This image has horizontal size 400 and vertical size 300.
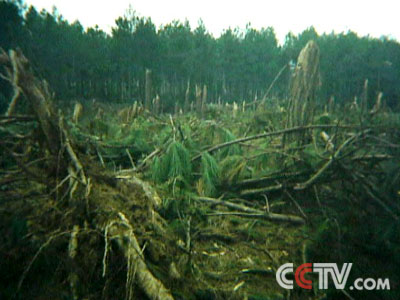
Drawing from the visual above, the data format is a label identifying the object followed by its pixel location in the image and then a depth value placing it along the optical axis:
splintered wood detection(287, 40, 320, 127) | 3.28
